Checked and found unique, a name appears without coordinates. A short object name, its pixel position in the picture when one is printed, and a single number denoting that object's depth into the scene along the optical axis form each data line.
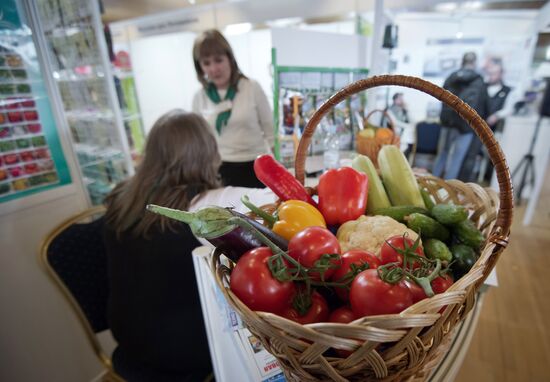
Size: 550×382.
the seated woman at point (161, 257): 0.81
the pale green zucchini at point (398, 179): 0.76
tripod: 2.67
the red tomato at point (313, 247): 0.42
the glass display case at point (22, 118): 0.91
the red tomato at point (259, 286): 0.38
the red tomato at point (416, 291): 0.38
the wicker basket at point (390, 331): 0.32
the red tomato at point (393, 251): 0.45
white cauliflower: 0.56
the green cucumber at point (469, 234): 0.55
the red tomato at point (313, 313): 0.41
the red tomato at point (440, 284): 0.43
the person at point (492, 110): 2.90
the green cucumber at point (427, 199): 0.76
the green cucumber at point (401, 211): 0.67
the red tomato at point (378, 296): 0.35
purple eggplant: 0.42
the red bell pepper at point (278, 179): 0.66
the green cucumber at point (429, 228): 0.59
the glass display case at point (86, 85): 1.05
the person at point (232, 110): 1.49
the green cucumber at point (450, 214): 0.58
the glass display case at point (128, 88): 3.16
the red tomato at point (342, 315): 0.40
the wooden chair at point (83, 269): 0.89
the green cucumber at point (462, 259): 0.52
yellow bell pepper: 0.53
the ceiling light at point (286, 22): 3.10
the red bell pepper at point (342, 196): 0.66
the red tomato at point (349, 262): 0.44
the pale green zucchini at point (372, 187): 0.76
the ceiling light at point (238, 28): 3.33
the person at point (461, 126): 2.61
